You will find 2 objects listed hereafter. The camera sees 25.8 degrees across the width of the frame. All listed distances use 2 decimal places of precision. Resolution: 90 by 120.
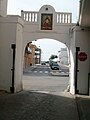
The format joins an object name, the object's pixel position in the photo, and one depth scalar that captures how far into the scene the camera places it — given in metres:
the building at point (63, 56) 74.10
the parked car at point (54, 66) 37.19
